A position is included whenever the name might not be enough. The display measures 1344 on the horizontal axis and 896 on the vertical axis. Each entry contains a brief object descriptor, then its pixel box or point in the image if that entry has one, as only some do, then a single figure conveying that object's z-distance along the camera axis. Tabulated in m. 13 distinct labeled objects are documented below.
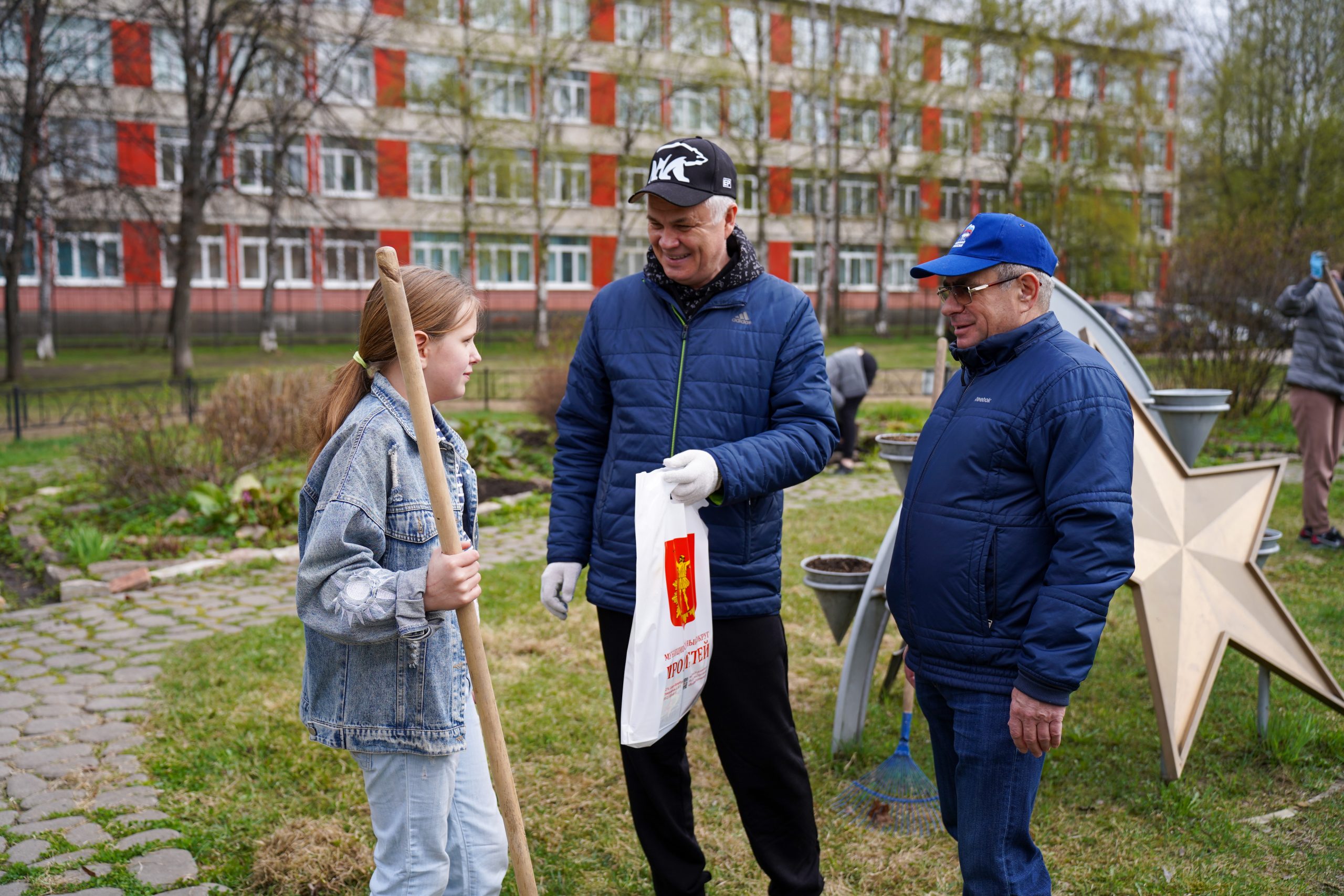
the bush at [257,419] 9.09
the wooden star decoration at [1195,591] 3.76
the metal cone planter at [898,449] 4.16
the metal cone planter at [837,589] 4.30
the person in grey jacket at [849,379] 10.28
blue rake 3.70
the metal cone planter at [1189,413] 4.68
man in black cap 2.73
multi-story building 32.78
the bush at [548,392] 11.77
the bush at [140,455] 8.46
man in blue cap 2.26
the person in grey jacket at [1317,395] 7.36
